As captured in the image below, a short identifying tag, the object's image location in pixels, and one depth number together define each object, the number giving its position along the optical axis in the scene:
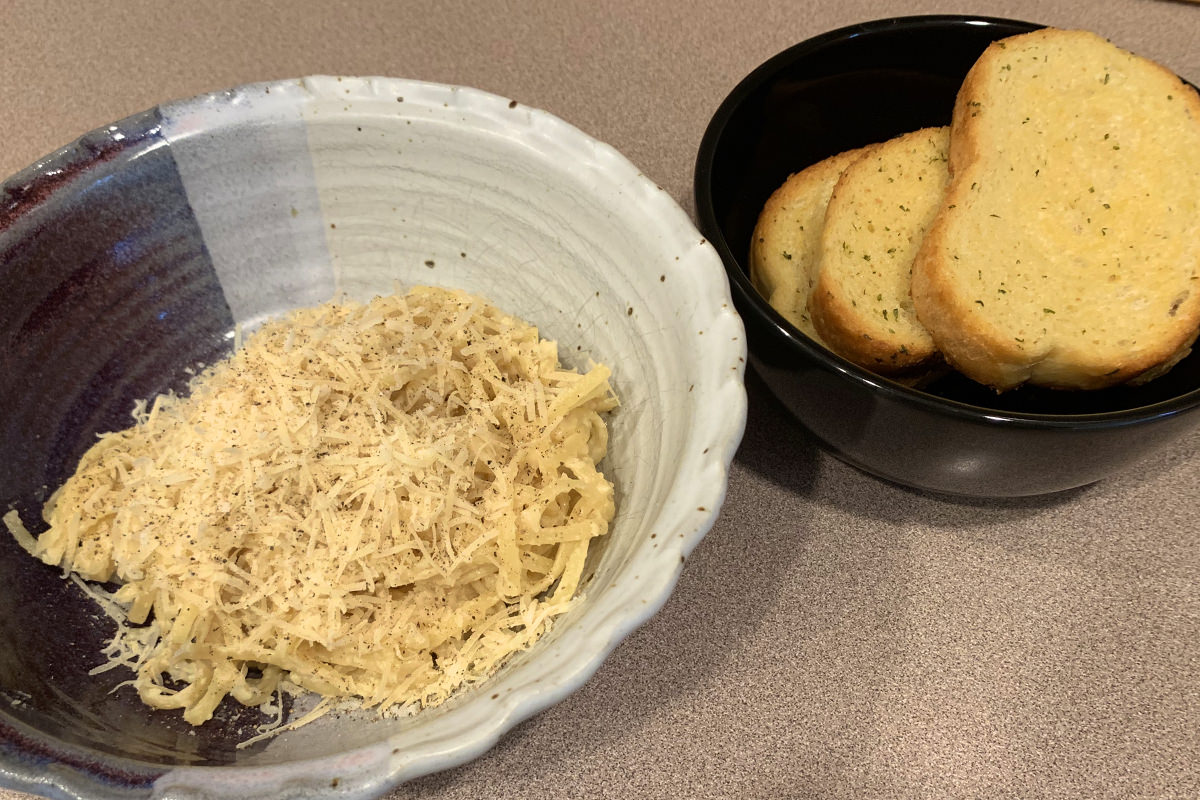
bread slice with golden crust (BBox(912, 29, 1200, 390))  0.30
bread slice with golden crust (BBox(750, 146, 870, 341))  0.34
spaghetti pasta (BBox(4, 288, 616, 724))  0.26
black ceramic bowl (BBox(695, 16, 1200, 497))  0.26
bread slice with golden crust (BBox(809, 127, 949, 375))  0.31
